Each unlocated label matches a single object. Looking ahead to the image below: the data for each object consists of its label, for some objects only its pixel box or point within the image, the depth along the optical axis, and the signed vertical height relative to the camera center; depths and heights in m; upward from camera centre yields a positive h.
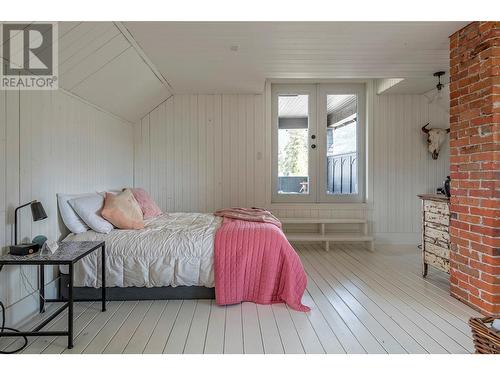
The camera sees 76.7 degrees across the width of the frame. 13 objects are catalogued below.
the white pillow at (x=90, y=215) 2.87 -0.24
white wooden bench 4.70 -0.72
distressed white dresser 3.12 -0.47
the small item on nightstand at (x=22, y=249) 2.11 -0.41
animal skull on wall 4.80 +0.76
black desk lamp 2.11 -0.30
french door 5.05 +0.72
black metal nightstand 2.00 -0.45
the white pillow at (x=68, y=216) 2.83 -0.24
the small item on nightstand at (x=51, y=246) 2.21 -0.41
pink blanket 2.67 -0.71
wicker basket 1.54 -0.76
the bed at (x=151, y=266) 2.71 -0.66
